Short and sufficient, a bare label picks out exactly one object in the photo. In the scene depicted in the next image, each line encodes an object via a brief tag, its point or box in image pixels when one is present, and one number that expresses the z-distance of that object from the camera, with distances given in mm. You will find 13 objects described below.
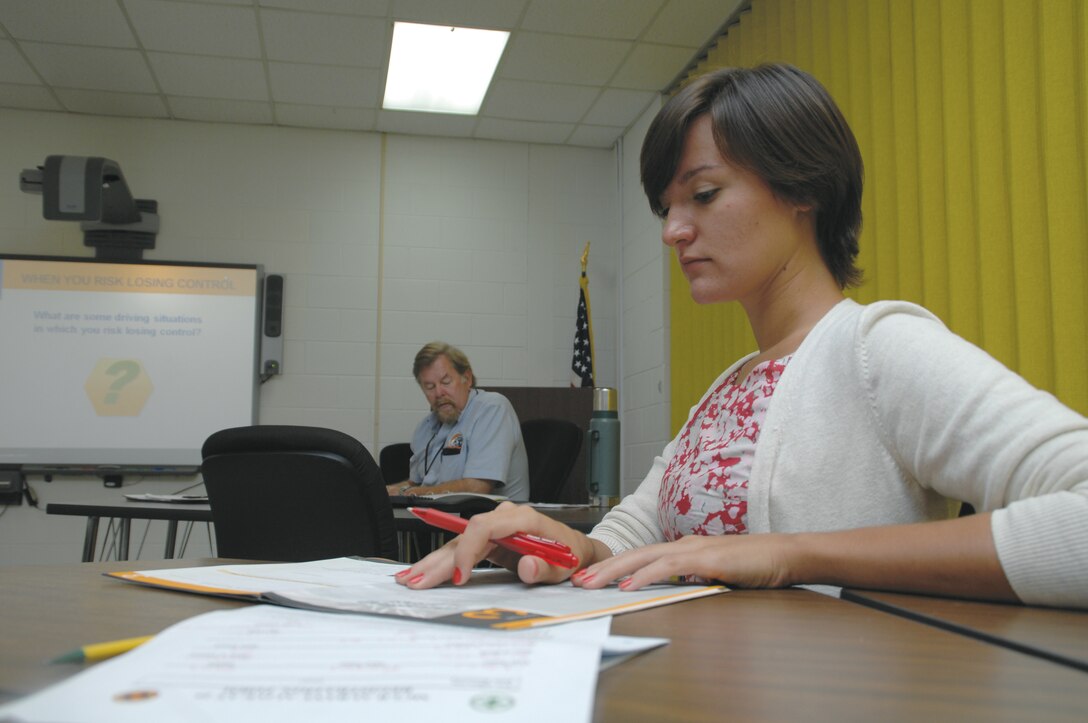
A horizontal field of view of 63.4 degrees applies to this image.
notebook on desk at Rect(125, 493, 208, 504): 2568
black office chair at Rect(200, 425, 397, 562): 1752
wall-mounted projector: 4395
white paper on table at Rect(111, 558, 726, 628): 519
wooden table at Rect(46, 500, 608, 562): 2125
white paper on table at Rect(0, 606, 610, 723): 282
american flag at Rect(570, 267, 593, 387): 5090
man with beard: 3934
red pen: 783
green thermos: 2684
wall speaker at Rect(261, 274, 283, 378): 5059
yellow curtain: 2170
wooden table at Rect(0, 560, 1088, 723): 334
